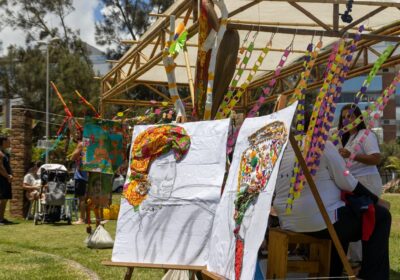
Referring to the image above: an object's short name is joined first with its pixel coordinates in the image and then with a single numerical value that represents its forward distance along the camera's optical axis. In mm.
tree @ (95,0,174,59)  34719
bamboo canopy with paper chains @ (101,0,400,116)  5996
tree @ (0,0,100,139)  34562
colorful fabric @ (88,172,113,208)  8266
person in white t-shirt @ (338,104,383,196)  5043
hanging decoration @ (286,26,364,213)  3953
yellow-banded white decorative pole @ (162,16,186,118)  5410
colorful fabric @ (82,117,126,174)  7871
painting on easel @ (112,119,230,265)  4504
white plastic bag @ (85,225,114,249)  7875
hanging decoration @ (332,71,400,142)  4082
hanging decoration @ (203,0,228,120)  5262
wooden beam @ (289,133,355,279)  3590
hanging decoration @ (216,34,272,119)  4855
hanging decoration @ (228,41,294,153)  4632
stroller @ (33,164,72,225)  11586
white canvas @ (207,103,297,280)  3561
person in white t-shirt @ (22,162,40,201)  12492
